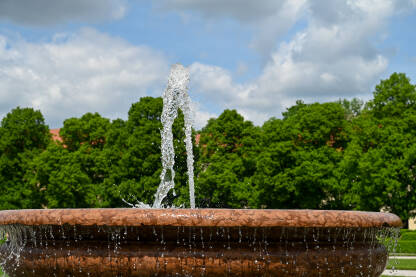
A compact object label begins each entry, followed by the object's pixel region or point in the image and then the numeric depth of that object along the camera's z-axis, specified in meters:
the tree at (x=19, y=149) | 36.31
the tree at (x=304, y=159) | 30.36
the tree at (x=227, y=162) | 30.92
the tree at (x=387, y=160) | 27.36
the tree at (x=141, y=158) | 30.03
